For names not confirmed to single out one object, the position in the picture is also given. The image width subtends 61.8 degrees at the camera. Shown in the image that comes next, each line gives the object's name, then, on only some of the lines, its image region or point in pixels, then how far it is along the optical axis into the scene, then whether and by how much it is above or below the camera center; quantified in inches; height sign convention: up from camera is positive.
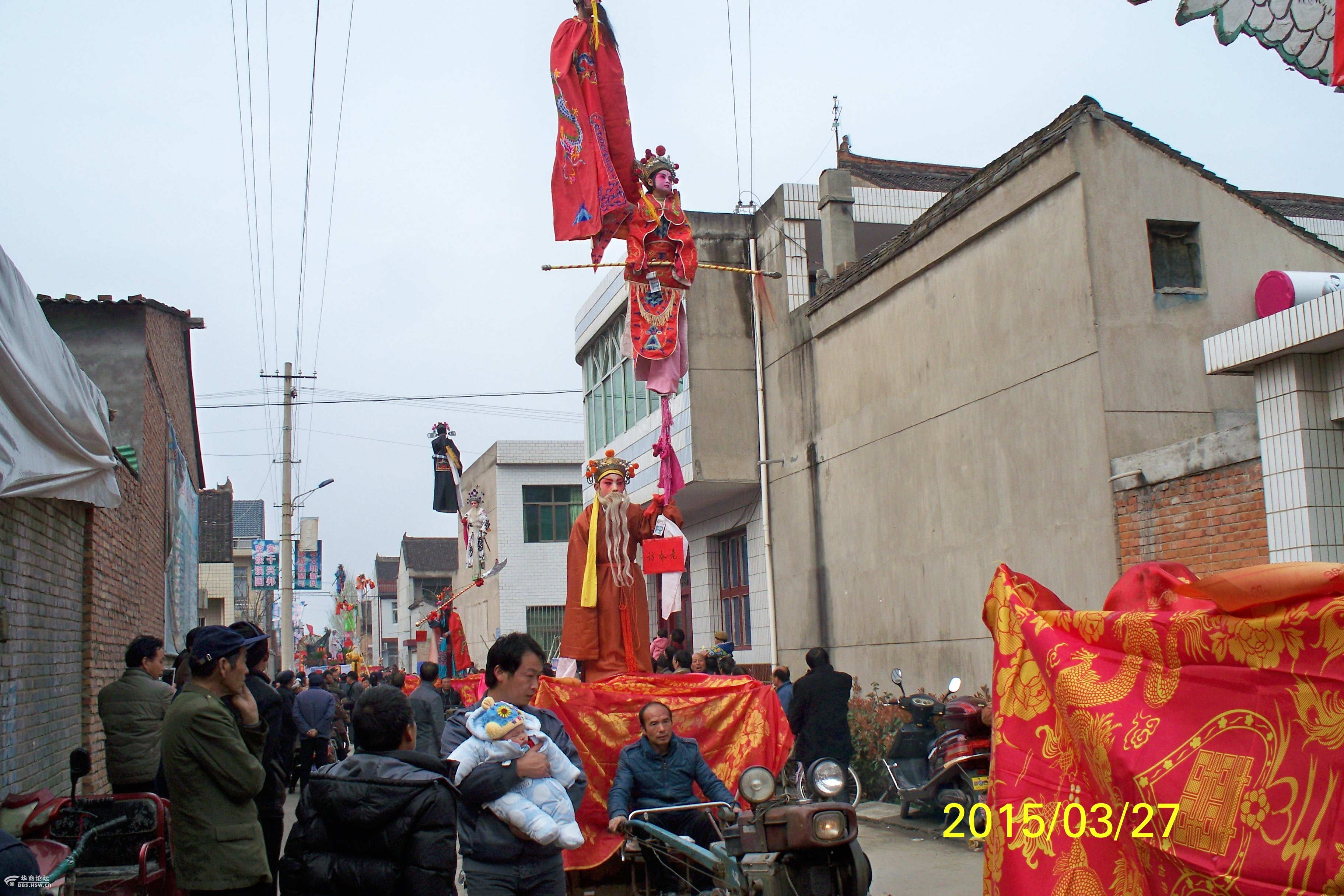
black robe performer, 1221.7 +142.6
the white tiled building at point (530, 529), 1366.9 +87.2
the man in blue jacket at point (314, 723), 547.2 -56.1
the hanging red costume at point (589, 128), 366.6 +152.9
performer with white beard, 346.3 +3.5
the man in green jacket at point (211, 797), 166.9 -27.5
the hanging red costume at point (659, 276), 389.4 +112.1
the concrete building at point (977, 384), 417.1 +90.1
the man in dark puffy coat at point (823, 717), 387.5 -44.3
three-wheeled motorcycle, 196.1 -44.5
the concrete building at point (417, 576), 2353.6 +58.0
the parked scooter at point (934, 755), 304.3 -57.8
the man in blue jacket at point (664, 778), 237.3 -38.8
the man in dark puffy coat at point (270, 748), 212.7 -28.9
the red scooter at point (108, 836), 217.6 -45.8
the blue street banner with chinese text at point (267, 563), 1428.4 +59.9
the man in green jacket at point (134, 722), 289.3 -27.3
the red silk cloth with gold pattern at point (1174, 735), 103.9 -17.0
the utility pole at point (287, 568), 1048.2 +39.0
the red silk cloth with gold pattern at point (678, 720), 282.2 -32.8
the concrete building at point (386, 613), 2992.1 -21.6
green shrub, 471.5 -64.4
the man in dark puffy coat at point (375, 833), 132.6 -27.0
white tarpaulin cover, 218.1 +45.0
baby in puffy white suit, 166.4 -27.3
